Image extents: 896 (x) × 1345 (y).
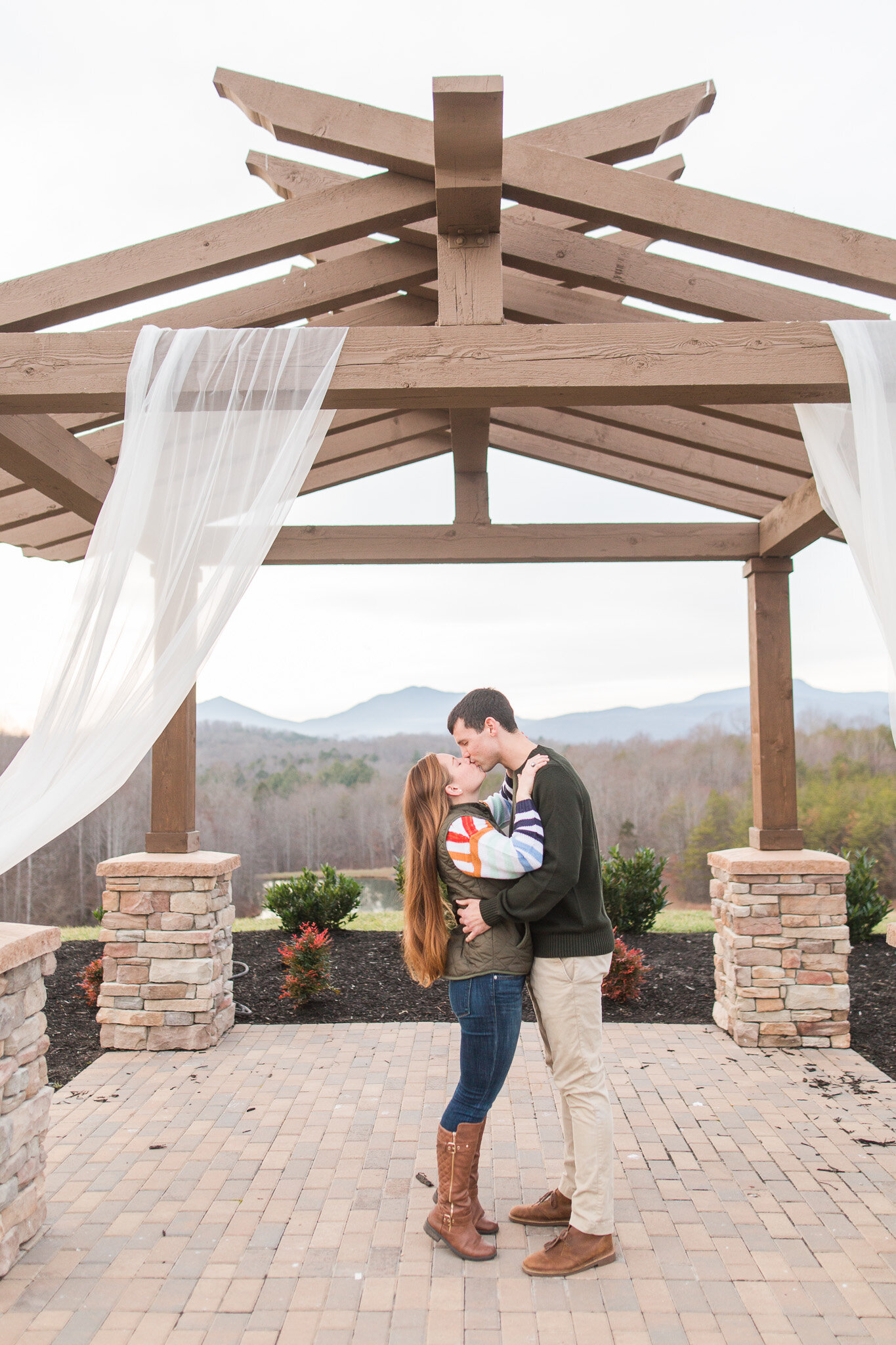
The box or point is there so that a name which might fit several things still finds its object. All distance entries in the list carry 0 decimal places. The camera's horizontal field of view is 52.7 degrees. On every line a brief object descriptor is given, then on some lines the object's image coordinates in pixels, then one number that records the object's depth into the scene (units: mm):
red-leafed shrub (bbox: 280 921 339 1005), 5289
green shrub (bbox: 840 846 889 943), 6863
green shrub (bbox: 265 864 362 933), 6941
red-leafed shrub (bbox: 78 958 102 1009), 5246
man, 2492
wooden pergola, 2688
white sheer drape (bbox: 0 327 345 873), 2590
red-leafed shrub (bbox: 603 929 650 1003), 5359
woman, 2525
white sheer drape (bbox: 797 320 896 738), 2564
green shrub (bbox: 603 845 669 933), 6973
